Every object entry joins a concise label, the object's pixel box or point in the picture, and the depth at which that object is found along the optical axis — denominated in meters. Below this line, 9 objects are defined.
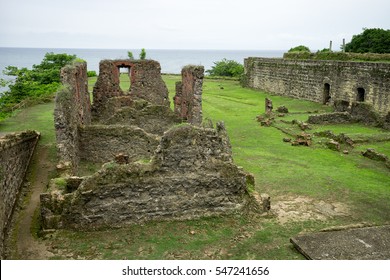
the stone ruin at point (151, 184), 9.73
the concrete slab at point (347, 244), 8.52
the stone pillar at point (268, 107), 25.89
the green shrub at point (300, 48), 52.61
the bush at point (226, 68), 65.11
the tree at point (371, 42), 44.62
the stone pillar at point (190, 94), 17.70
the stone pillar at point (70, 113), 12.06
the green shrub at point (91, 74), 45.76
